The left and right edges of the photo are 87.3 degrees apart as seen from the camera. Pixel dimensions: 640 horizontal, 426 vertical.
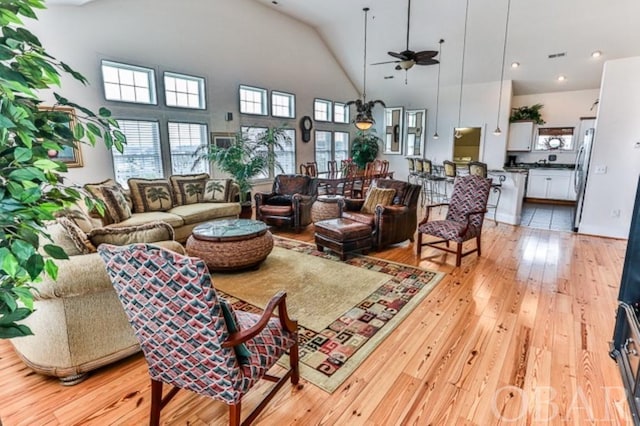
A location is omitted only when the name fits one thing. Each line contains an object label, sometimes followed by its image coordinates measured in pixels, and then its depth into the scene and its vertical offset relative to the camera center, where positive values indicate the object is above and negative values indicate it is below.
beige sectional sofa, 4.43 -0.66
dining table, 6.68 -0.43
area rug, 2.41 -1.34
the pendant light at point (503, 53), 6.29 +2.34
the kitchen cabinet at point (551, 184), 8.25 -0.61
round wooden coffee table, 3.63 -0.96
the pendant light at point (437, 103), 9.46 +1.62
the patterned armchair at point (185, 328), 1.33 -0.74
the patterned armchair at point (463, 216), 4.14 -0.75
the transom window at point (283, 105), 8.04 +1.32
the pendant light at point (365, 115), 7.17 +0.98
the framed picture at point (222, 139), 6.78 +0.39
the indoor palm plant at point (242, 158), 6.19 +0.00
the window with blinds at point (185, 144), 6.22 +0.26
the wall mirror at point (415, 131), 10.12 +0.87
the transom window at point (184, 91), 6.02 +1.24
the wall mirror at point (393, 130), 10.63 +0.92
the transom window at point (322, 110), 9.31 +1.39
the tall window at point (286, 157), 8.15 +0.04
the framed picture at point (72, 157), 4.72 +0.00
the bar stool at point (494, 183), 6.14 -0.34
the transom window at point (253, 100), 7.32 +1.29
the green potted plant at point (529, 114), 8.67 +1.18
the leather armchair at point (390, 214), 4.55 -0.77
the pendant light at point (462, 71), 6.65 +2.22
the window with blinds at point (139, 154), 5.52 +0.06
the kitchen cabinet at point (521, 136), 8.61 +0.62
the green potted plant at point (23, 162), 0.87 -0.01
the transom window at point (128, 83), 5.21 +1.20
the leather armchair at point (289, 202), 5.60 -0.74
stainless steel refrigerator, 5.47 -0.20
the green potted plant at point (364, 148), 10.77 +0.35
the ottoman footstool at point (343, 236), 4.26 -0.99
